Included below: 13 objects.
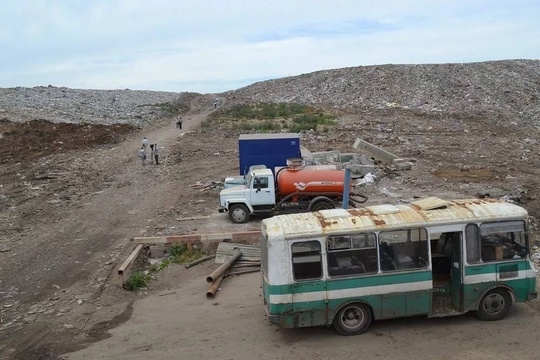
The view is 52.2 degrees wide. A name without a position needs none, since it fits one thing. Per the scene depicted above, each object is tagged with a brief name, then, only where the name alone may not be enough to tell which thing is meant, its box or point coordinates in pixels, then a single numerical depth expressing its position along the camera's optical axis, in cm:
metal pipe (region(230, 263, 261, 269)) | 1216
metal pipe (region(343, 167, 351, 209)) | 1260
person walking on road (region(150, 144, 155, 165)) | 2614
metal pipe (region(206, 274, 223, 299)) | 1066
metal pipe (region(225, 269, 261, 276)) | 1183
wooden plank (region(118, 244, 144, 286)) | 1148
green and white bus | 826
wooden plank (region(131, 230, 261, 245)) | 1326
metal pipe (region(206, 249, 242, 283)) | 1116
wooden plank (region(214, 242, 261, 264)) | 1251
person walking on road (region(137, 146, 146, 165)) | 2560
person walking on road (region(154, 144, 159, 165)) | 2580
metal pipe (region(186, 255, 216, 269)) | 1263
